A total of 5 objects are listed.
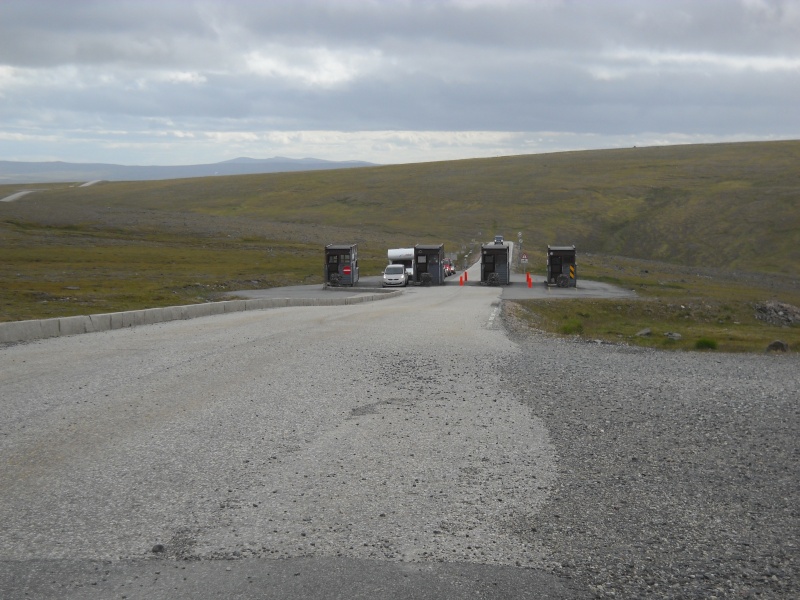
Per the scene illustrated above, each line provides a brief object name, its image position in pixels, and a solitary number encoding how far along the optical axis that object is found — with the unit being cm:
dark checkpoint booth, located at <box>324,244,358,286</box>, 5445
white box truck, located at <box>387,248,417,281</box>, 5956
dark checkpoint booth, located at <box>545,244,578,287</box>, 5409
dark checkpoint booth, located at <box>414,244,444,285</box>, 5894
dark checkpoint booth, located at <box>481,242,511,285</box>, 5706
